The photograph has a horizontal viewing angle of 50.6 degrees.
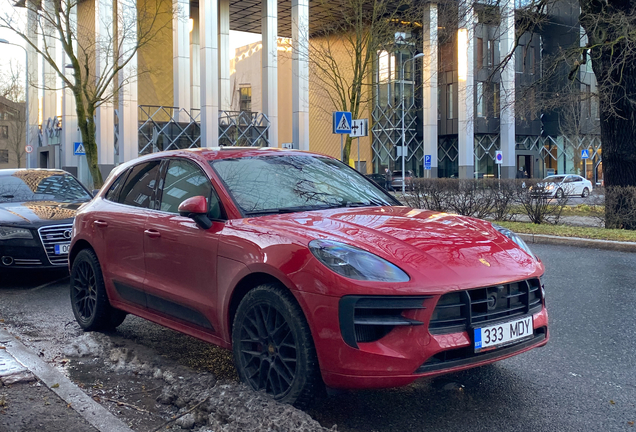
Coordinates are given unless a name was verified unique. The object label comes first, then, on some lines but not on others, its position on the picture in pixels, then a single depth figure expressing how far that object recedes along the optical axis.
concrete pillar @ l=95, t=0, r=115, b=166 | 37.25
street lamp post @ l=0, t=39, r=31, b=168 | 46.06
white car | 15.47
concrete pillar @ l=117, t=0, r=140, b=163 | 37.38
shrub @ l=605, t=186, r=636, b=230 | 13.96
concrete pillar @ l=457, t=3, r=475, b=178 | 49.00
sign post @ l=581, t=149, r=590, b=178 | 46.26
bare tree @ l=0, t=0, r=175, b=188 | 22.50
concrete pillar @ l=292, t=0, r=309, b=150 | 39.94
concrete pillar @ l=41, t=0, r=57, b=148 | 47.97
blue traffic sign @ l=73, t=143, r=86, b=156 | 35.44
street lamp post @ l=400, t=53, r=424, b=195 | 50.70
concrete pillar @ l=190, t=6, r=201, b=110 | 47.55
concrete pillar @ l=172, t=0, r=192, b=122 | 39.03
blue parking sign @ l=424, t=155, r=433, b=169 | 42.55
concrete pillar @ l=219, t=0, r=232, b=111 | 45.34
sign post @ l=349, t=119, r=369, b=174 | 19.09
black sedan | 8.43
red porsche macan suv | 3.51
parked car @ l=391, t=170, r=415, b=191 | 43.38
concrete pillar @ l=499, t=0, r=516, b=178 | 48.58
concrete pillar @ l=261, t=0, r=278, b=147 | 40.00
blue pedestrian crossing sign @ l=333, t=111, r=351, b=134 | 18.57
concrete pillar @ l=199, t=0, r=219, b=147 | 37.94
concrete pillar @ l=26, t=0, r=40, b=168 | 49.09
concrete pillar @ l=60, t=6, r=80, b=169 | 43.19
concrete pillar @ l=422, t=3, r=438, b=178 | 49.44
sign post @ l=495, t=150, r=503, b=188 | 40.97
